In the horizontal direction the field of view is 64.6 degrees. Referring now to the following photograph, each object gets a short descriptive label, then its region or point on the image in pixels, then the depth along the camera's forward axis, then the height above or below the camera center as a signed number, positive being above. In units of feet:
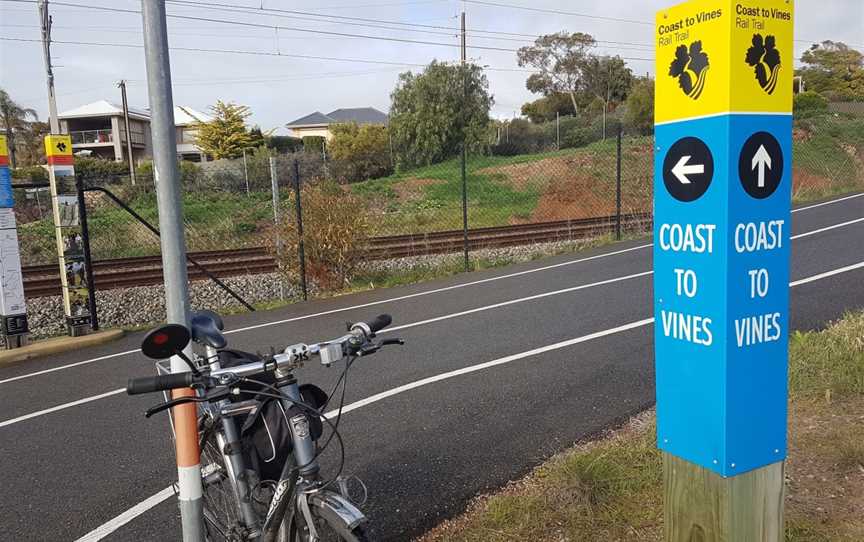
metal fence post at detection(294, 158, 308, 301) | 35.94 -3.24
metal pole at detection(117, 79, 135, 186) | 128.77 +18.07
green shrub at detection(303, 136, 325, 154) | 160.57 +10.33
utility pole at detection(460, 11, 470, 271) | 40.27 -1.62
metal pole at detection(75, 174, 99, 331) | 29.30 -2.40
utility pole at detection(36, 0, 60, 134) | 70.69 +14.90
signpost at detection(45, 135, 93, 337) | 28.19 -1.60
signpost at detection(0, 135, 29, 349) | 26.37 -2.89
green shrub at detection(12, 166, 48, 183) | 106.77 +4.10
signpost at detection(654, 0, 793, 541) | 6.91 -0.89
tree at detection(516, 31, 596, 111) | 187.52 +31.85
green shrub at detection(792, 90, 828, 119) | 121.15 +10.95
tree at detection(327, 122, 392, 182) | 123.65 +8.27
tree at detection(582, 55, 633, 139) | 186.80 +26.16
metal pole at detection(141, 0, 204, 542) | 8.51 -0.31
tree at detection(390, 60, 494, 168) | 137.59 +13.57
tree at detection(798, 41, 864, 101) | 167.22 +23.81
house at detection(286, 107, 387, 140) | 238.85 +23.44
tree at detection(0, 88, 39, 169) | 167.53 +20.75
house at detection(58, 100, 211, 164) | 189.98 +18.31
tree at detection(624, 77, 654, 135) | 133.08 +12.00
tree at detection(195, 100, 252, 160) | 147.13 +12.25
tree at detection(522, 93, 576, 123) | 195.72 +19.54
